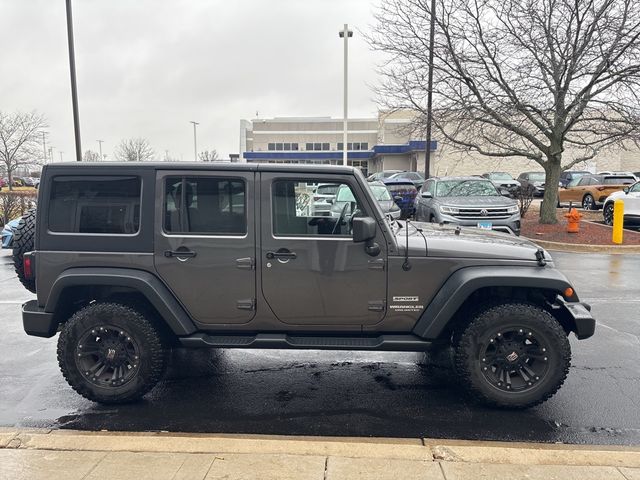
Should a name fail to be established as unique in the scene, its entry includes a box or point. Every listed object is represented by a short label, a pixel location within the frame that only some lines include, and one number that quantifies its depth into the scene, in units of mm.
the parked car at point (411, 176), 29741
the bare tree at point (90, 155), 59072
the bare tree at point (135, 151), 45503
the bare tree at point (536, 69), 11453
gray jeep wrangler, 3664
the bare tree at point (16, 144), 27078
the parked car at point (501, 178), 26453
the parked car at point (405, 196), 17422
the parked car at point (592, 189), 19875
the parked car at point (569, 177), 22078
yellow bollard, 11914
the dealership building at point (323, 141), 51062
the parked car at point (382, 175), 32203
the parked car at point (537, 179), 25238
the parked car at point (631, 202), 13688
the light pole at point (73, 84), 16578
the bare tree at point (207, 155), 50850
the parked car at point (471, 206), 10484
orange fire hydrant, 12992
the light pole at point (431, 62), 12647
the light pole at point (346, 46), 20125
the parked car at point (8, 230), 7542
